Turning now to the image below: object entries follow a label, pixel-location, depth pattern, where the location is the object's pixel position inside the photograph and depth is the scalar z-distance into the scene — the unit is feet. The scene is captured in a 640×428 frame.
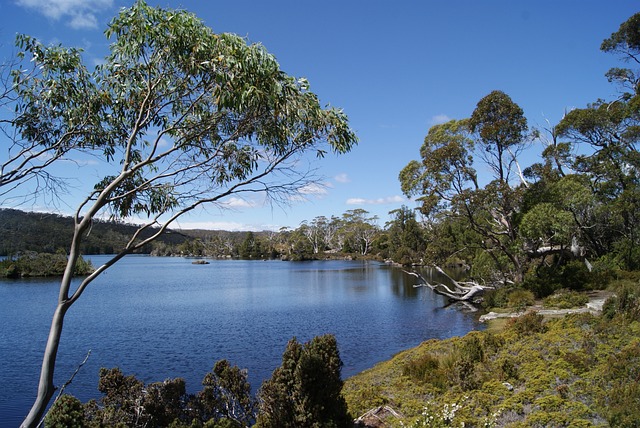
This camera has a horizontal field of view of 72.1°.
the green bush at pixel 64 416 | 21.85
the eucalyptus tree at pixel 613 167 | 76.38
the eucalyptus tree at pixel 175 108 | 18.38
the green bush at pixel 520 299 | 67.82
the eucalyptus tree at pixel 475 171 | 76.79
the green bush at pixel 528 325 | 42.47
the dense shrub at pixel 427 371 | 32.71
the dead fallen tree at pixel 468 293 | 91.61
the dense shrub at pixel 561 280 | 71.61
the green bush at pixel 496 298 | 76.48
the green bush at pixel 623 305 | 37.22
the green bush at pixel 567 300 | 59.11
